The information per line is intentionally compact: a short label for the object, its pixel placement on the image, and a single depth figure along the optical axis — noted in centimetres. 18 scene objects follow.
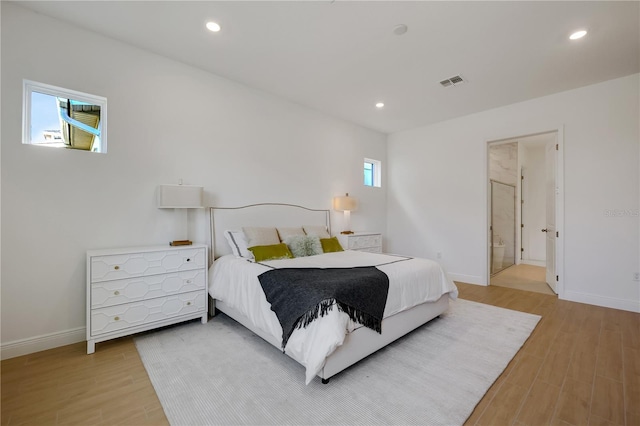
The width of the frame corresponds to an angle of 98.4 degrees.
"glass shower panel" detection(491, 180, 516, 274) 570
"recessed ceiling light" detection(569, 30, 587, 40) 263
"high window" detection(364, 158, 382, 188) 584
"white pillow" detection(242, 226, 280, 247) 335
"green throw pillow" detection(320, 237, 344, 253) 383
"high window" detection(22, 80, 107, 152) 248
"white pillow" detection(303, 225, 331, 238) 411
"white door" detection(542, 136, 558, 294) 420
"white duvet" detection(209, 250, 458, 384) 184
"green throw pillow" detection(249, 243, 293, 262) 308
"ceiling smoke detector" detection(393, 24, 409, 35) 258
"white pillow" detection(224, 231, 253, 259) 326
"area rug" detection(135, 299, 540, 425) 165
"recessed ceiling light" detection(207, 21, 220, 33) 257
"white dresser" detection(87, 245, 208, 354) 237
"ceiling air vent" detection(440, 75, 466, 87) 353
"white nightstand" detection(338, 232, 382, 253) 455
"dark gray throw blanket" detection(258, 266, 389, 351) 196
